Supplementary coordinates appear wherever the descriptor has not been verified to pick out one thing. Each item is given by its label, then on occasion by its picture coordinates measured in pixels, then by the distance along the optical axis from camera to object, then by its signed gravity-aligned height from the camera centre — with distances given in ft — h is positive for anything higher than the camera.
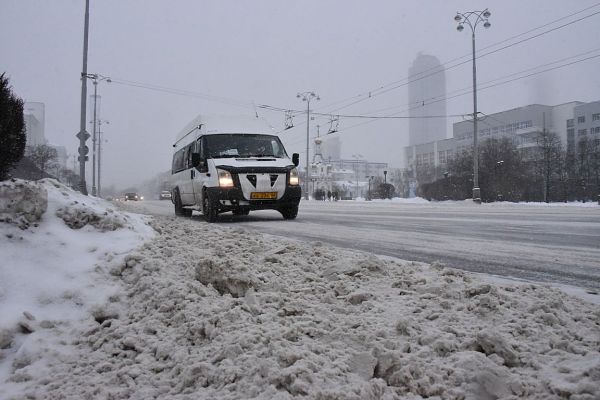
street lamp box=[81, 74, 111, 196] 142.31 +23.33
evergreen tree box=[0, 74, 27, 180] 26.08 +4.47
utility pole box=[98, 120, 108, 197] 189.01 +22.51
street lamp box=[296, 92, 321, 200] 143.08 +33.73
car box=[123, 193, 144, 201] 184.87 +2.14
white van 32.19 +2.46
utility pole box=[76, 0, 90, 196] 71.46 +14.98
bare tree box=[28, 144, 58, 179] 144.65 +16.11
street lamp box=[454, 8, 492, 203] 89.61 +35.36
